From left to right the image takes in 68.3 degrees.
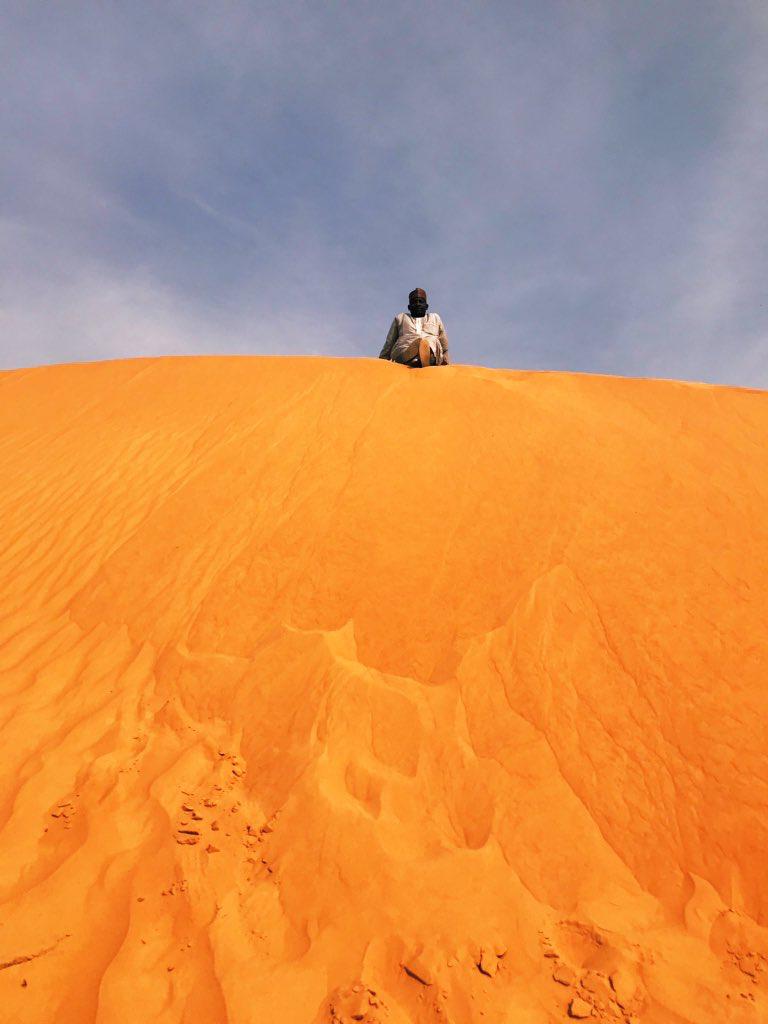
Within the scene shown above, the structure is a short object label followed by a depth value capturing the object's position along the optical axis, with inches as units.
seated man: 283.3
